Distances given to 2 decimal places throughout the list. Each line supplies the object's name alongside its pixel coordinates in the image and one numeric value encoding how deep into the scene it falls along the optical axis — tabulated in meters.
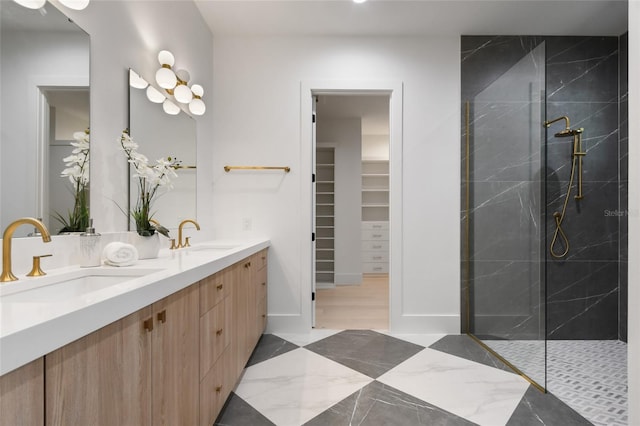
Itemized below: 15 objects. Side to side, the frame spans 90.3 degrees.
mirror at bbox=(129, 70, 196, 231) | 1.76
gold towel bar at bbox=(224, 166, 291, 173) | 2.78
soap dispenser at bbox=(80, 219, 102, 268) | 1.30
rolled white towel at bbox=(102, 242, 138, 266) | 1.30
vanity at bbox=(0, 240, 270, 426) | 0.55
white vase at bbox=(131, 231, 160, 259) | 1.58
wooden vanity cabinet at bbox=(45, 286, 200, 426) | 0.63
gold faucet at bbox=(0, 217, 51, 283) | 0.95
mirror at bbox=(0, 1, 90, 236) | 1.04
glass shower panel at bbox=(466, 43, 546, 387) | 2.01
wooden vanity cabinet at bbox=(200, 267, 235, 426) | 1.30
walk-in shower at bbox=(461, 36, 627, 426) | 2.10
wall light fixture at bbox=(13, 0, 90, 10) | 1.14
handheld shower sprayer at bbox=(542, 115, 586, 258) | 2.48
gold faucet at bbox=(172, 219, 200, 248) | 2.06
